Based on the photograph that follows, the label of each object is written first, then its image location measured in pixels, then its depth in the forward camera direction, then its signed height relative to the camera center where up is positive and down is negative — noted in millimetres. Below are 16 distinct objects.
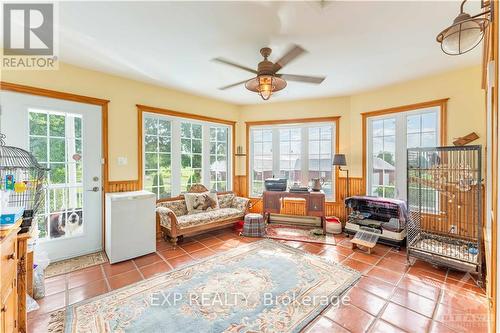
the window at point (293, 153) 4613 +255
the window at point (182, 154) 3885 +210
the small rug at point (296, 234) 3703 -1278
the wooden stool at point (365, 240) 3182 -1135
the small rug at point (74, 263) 2645 -1285
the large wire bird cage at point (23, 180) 1647 -132
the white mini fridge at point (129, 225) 2885 -835
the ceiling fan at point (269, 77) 2240 +955
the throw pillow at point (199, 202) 4020 -705
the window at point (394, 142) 3553 +392
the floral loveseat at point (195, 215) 3398 -880
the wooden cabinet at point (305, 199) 4031 -703
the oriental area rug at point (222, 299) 1788 -1298
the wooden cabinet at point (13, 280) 1191 -736
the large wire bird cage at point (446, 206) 2518 -571
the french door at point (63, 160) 2682 +69
